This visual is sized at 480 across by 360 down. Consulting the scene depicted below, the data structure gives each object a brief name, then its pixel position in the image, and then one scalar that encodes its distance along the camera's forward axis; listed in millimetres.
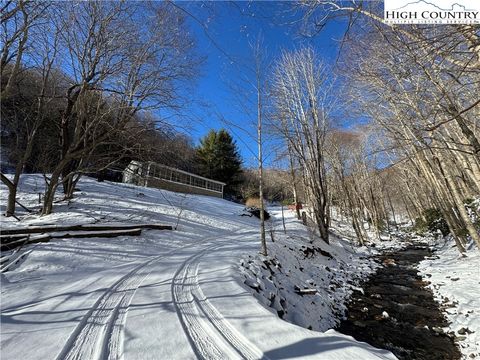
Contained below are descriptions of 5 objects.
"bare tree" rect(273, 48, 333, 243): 11164
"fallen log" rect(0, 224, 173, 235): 5848
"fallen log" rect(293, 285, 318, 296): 5855
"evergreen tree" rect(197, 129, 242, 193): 30906
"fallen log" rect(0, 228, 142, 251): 5407
